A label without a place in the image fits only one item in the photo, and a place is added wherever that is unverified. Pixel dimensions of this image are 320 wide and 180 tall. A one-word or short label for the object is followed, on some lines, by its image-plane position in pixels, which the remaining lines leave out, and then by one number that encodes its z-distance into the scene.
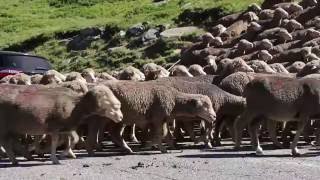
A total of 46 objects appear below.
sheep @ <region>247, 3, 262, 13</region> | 36.11
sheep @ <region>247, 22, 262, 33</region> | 30.65
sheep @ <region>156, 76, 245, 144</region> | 16.62
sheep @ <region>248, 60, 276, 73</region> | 19.75
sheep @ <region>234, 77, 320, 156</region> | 14.30
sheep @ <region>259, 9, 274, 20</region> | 32.48
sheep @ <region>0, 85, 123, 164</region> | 13.39
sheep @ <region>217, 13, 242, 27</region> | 35.31
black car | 24.02
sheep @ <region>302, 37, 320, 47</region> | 24.76
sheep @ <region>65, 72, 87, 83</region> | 18.90
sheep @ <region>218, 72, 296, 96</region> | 17.45
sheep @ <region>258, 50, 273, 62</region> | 24.61
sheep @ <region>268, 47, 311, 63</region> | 23.47
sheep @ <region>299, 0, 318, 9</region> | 31.73
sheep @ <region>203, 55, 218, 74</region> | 22.95
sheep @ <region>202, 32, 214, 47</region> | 31.08
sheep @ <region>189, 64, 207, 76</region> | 21.76
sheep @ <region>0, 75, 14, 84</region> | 19.61
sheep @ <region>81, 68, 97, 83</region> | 20.53
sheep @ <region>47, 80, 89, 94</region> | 15.37
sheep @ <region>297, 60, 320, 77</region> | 17.89
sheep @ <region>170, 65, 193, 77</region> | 21.11
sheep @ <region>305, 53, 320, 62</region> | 22.12
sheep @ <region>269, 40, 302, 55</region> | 25.89
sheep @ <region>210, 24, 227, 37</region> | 33.09
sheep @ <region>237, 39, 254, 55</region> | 27.20
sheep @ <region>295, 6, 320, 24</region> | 29.75
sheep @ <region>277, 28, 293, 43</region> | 27.41
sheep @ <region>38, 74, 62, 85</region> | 18.66
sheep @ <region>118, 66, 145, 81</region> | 20.09
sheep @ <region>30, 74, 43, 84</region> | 19.29
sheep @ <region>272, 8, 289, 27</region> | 30.65
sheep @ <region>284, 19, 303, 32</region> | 28.61
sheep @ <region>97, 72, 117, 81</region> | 20.21
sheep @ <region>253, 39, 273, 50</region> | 26.80
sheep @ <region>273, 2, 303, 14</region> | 31.54
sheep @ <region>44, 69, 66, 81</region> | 19.62
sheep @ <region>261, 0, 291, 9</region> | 36.11
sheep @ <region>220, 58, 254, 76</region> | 19.41
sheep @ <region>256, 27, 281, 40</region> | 28.59
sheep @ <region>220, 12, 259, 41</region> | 32.28
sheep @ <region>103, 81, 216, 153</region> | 15.36
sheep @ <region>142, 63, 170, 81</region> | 20.25
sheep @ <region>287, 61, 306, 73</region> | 20.35
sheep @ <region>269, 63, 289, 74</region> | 20.19
